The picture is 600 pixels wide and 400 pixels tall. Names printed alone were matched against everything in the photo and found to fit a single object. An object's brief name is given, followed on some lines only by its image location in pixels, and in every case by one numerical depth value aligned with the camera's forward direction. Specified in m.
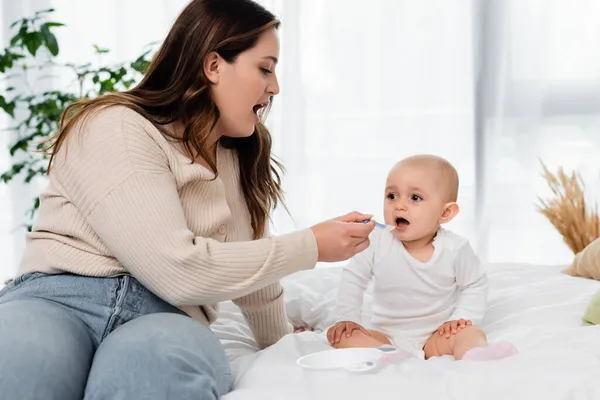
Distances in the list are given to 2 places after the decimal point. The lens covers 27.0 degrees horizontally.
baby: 2.14
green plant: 2.89
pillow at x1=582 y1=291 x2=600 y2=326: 2.12
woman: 1.70
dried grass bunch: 3.00
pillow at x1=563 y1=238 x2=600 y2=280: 2.56
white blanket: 1.75
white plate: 1.87
